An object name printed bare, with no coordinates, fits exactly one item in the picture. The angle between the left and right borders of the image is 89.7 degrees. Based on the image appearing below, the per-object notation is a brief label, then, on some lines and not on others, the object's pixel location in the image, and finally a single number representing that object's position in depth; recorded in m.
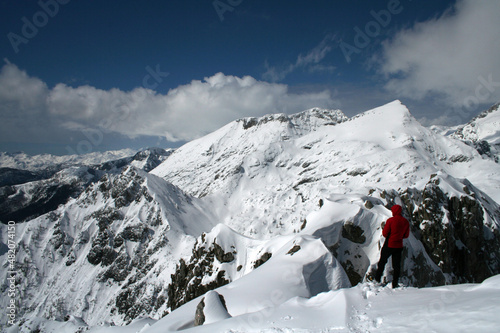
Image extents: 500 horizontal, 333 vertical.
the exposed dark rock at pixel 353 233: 27.14
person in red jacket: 11.06
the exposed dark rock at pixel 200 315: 11.53
